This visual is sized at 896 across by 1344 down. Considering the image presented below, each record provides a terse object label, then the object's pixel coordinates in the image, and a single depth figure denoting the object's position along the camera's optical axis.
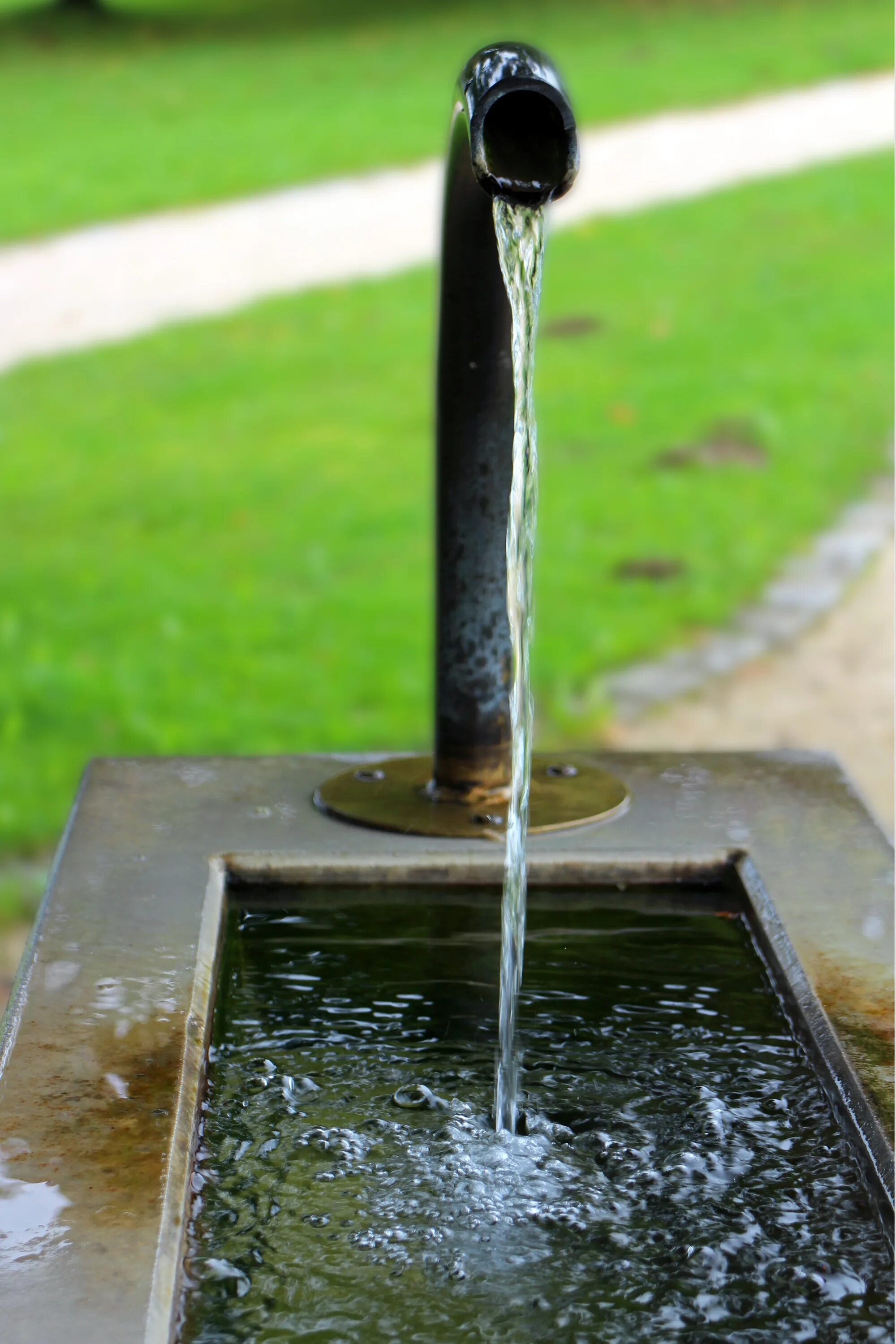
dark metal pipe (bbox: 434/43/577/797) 2.94
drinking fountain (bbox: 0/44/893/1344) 2.57
